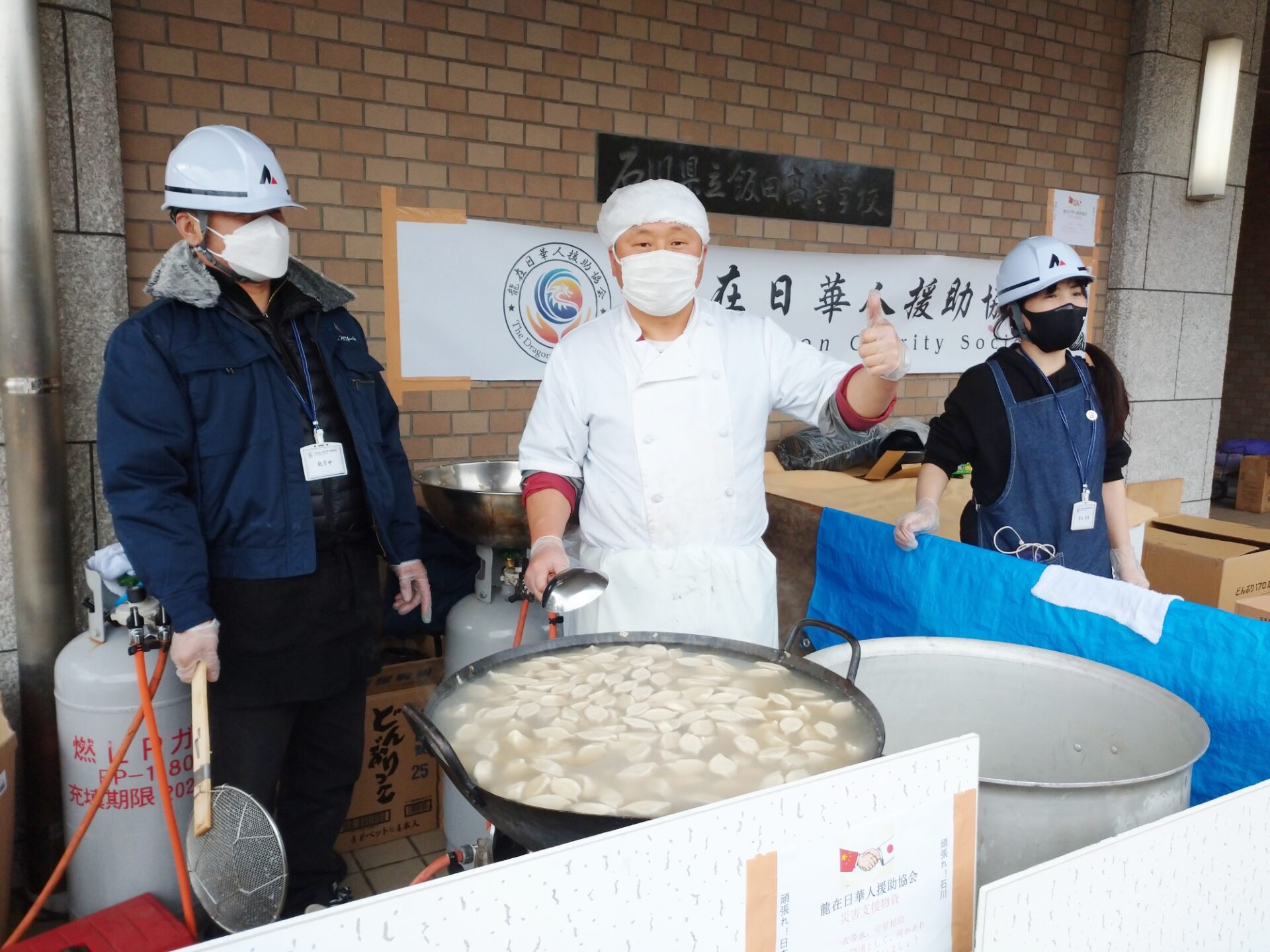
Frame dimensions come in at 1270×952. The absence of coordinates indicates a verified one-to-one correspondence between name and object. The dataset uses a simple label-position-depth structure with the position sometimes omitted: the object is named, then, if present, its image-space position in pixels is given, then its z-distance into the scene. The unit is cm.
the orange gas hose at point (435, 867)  136
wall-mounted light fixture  534
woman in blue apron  255
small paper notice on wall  545
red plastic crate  212
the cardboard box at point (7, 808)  254
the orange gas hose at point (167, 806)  219
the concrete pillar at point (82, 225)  278
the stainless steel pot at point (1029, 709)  158
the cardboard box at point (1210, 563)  346
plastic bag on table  436
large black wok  115
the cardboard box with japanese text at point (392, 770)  319
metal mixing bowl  281
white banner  372
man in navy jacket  213
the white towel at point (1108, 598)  182
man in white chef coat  221
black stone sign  405
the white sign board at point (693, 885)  84
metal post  255
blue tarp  168
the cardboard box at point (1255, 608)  265
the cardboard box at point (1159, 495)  480
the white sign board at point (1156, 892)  102
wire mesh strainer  181
